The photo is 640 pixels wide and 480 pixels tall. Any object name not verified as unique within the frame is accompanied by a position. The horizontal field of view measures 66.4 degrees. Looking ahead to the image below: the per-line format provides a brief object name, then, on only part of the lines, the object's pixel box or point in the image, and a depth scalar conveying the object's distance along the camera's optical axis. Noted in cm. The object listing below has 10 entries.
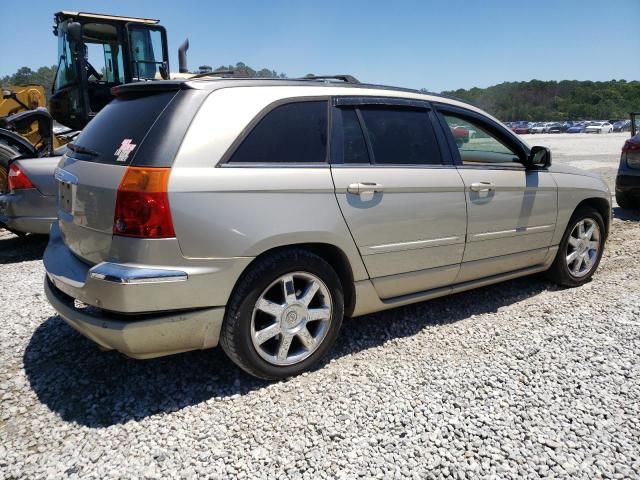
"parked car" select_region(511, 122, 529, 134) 6569
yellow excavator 792
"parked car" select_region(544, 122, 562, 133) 6894
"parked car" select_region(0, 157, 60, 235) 546
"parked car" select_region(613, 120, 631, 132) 6388
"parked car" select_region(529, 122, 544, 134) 6979
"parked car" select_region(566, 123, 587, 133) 6521
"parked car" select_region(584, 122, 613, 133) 6101
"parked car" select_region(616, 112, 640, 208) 762
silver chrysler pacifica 246
